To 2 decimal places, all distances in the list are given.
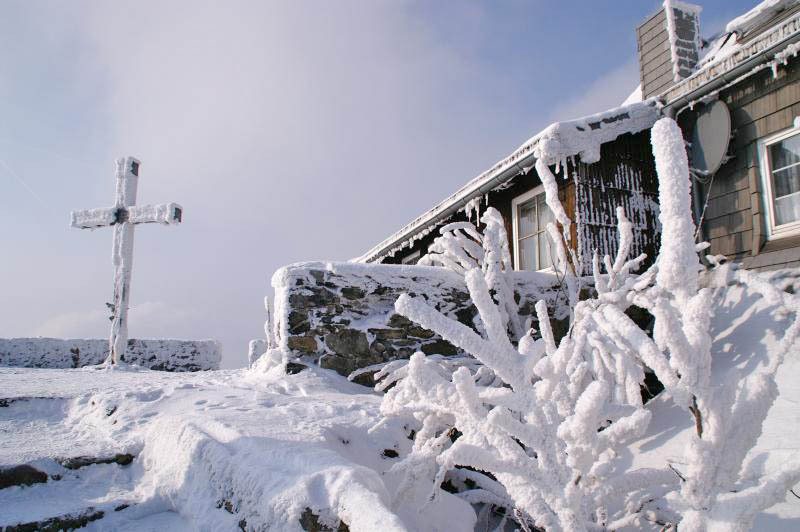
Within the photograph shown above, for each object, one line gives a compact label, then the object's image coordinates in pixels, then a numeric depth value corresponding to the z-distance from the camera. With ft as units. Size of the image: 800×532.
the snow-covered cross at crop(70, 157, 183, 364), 25.13
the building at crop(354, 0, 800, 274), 16.92
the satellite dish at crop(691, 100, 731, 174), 18.44
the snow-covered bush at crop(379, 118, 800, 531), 4.73
